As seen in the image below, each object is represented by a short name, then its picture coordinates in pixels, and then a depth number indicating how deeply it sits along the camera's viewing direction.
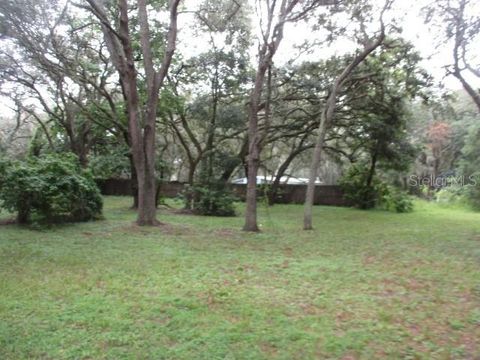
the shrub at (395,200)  20.36
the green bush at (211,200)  16.75
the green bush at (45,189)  10.70
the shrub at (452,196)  23.09
